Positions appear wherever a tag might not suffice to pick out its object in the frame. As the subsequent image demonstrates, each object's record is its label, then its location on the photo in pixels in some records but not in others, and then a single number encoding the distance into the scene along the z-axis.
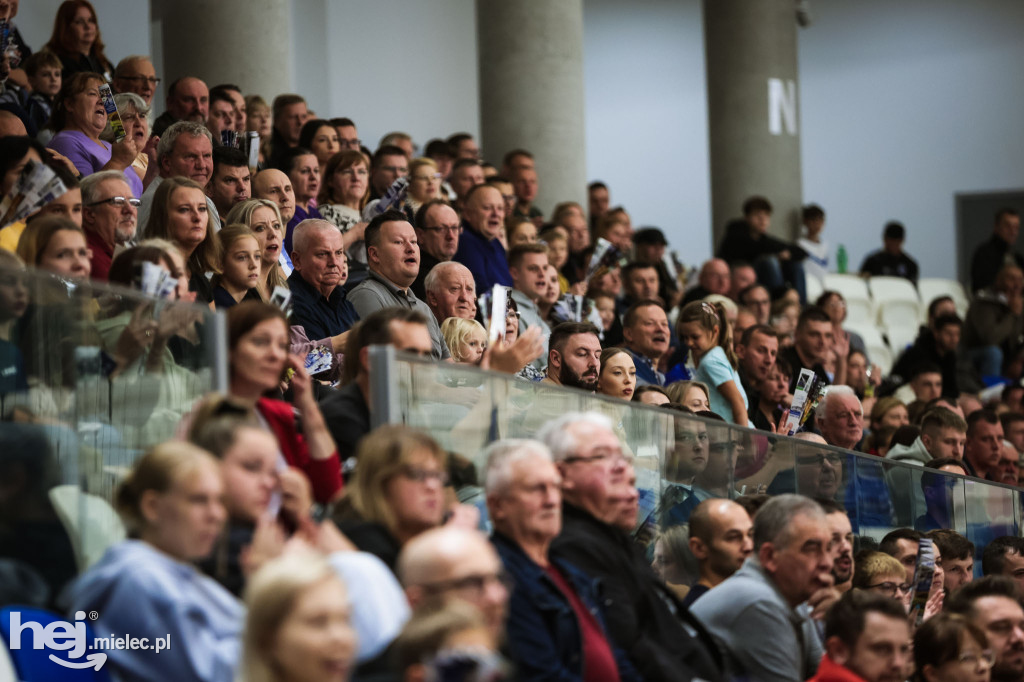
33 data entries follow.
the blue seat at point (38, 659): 6.66
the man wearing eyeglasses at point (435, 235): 13.87
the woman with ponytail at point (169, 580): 6.03
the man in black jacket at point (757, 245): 24.69
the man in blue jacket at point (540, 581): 6.99
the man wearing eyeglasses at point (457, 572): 6.14
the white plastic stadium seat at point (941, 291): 28.14
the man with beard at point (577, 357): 12.02
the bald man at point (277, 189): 13.21
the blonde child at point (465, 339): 11.50
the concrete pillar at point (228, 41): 17.87
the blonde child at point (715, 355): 14.07
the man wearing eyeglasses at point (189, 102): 14.91
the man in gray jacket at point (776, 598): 8.52
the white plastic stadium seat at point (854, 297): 26.81
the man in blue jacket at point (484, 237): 15.39
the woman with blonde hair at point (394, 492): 6.84
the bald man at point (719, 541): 9.23
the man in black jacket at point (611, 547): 7.73
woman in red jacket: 7.47
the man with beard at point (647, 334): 14.18
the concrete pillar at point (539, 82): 21.62
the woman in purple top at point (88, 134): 12.84
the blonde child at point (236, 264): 10.50
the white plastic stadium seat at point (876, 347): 25.55
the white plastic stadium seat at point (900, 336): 26.70
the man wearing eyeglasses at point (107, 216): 10.18
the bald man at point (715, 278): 20.92
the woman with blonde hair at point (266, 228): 11.52
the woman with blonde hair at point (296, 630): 5.56
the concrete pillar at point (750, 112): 28.03
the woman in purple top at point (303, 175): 14.40
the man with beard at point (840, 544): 9.31
